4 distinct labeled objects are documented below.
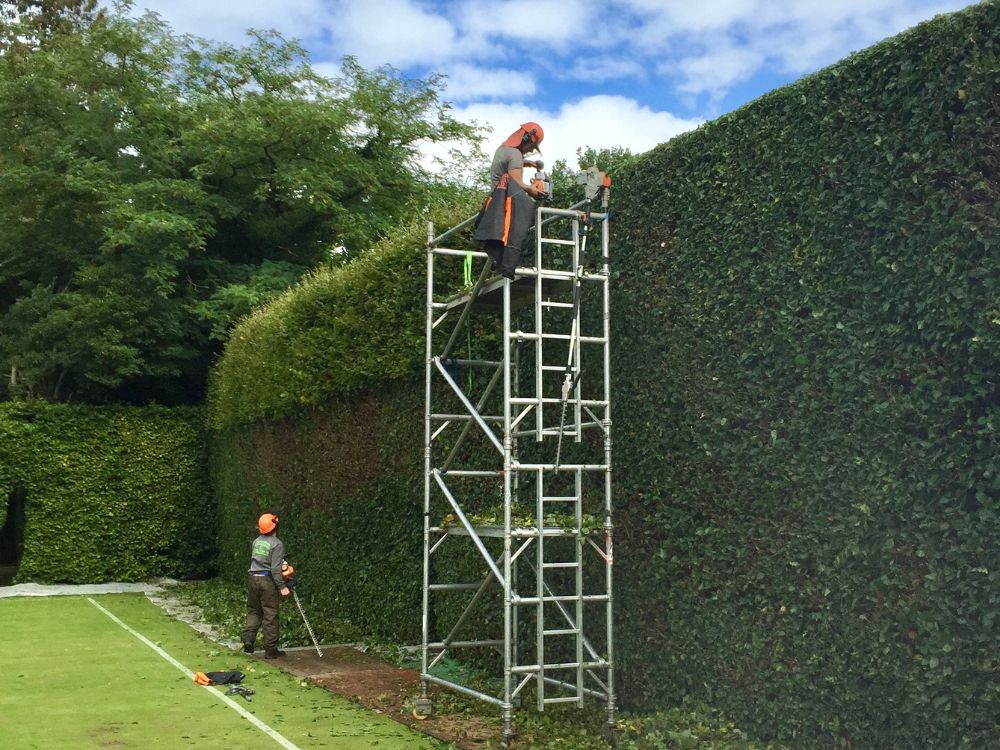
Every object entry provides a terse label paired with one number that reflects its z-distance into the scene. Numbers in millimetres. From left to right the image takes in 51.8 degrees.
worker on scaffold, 7922
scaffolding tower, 7996
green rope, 9359
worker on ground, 12391
